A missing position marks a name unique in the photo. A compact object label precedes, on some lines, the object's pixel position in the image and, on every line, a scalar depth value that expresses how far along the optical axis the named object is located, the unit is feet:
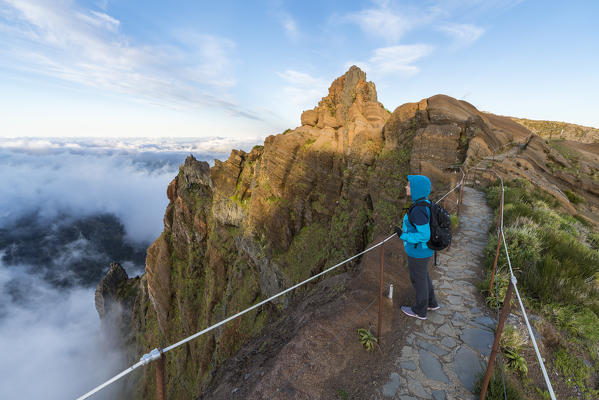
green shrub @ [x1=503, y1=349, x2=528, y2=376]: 11.74
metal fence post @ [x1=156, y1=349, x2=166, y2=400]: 6.69
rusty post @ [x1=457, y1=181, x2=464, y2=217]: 34.19
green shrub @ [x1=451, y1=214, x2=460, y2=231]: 28.35
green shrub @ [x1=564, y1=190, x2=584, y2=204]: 48.08
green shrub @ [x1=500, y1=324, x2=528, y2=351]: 12.66
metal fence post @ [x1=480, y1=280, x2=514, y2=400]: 7.82
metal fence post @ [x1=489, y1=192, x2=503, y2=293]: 17.15
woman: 14.24
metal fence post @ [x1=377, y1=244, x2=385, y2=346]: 14.50
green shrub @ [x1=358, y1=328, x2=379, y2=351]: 14.86
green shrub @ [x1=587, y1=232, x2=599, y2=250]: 27.05
